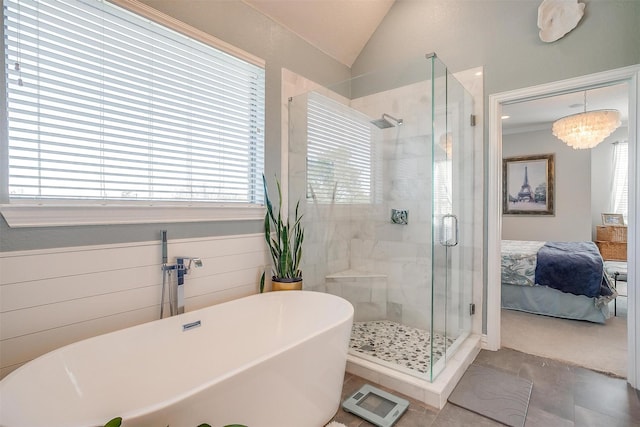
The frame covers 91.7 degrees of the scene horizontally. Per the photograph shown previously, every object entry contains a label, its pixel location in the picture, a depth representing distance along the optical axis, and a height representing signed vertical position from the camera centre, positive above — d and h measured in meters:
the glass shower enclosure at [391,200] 2.29 +0.11
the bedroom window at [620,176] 5.45 +0.66
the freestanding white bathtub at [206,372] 1.05 -0.70
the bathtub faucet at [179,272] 1.83 -0.36
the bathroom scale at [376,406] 1.70 -1.13
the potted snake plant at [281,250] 2.39 -0.30
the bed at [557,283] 3.10 -0.73
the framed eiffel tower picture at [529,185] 5.62 +0.53
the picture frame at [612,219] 5.45 -0.10
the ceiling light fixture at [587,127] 3.62 +1.05
